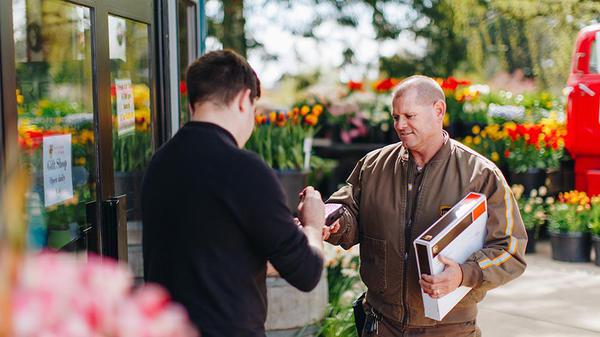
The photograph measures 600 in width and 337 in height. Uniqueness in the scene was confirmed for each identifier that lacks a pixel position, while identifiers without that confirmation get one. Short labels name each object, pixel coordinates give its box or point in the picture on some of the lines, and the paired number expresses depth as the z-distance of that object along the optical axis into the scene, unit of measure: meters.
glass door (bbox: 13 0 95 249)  2.86
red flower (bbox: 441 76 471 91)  10.12
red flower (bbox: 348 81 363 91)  11.01
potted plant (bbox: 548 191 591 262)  7.54
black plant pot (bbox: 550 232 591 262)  7.54
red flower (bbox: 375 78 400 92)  10.66
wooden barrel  4.57
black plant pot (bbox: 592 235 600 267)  7.29
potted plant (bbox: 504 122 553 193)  8.54
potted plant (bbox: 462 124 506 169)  8.88
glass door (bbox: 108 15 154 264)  3.92
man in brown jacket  2.96
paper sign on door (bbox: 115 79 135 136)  3.98
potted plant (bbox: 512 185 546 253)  8.06
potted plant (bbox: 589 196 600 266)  7.31
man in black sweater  2.03
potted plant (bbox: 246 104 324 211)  7.40
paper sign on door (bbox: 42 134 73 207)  3.04
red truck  8.23
